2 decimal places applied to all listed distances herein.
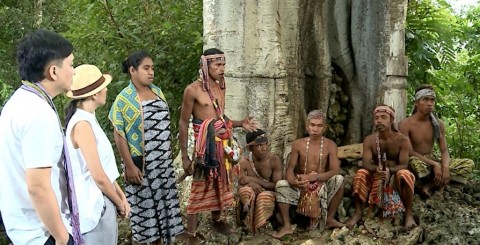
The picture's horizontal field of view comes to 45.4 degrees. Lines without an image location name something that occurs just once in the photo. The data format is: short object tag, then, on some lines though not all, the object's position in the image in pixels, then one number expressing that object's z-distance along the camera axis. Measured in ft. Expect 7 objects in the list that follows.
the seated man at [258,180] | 15.85
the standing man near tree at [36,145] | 7.34
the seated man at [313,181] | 15.87
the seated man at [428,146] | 17.49
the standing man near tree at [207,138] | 14.93
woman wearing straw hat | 9.27
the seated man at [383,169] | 16.25
